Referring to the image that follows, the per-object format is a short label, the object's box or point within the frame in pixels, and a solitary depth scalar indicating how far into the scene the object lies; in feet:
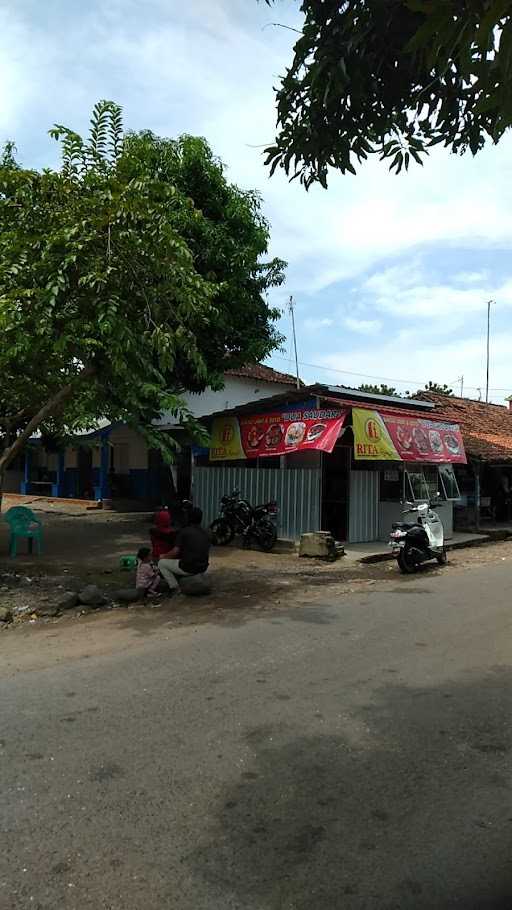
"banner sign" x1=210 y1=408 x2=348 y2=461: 44.57
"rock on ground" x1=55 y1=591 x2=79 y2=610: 27.02
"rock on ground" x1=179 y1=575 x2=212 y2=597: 29.94
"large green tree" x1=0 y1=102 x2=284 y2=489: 25.54
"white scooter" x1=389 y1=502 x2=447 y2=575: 38.22
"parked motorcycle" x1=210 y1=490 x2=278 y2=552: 45.98
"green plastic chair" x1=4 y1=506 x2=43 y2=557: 39.19
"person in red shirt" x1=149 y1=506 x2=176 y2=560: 31.81
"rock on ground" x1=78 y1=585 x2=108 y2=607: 27.78
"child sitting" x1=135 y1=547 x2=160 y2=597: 29.25
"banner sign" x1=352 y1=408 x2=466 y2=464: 45.09
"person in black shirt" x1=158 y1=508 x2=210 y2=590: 29.37
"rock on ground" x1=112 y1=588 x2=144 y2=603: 28.60
